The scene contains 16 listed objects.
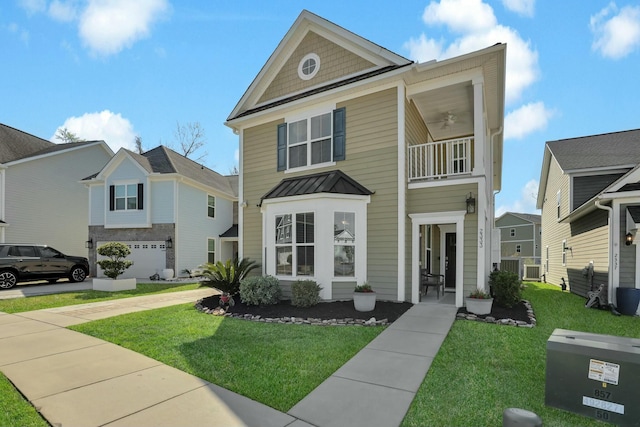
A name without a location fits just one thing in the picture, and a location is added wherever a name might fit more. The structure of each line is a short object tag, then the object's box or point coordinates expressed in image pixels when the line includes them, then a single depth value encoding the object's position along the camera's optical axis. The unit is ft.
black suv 42.83
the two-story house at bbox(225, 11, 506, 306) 26.73
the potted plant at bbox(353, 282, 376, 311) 24.75
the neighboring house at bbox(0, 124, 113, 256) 56.39
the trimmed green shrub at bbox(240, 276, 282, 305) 27.07
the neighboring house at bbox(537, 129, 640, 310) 28.86
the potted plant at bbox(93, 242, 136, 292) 41.19
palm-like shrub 29.58
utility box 10.00
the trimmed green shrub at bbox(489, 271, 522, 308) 25.93
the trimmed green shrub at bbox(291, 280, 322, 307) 25.73
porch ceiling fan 34.60
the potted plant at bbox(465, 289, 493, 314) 23.47
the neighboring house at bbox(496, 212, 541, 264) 120.66
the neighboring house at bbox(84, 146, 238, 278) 56.08
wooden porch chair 29.40
